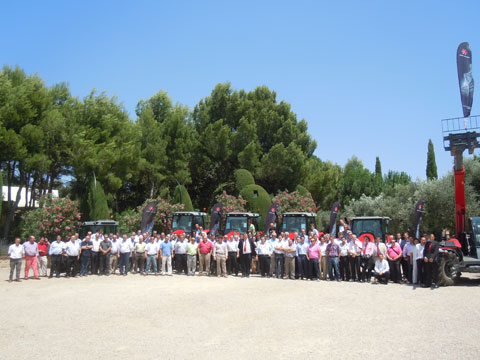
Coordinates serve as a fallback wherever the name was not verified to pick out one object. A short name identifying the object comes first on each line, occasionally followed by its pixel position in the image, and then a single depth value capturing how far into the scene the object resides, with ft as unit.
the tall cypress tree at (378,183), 146.41
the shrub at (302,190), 122.27
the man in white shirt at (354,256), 48.80
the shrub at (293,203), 111.04
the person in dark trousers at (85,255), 55.26
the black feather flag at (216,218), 66.64
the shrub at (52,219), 82.43
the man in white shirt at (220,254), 54.54
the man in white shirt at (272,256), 54.44
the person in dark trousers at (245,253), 54.80
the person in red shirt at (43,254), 55.57
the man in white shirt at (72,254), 53.88
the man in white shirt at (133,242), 58.95
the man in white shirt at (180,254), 57.06
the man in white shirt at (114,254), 57.21
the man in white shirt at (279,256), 52.90
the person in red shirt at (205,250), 55.47
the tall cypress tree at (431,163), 145.59
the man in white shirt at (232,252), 55.21
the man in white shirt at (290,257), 52.03
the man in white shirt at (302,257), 51.70
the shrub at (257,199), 107.45
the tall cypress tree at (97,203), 93.56
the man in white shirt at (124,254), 56.54
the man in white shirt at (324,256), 51.01
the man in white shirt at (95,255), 56.39
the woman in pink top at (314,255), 50.78
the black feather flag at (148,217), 68.80
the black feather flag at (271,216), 65.50
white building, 134.64
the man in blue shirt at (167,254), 56.34
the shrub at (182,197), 112.07
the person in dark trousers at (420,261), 44.62
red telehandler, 43.91
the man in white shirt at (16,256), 50.34
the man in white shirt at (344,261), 49.47
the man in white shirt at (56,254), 53.47
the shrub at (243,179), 114.01
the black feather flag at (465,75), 54.60
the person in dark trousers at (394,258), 47.12
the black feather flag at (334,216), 65.57
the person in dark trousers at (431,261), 42.86
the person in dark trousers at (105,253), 55.98
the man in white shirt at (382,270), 46.60
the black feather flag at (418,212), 59.36
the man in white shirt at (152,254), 56.49
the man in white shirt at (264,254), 54.19
